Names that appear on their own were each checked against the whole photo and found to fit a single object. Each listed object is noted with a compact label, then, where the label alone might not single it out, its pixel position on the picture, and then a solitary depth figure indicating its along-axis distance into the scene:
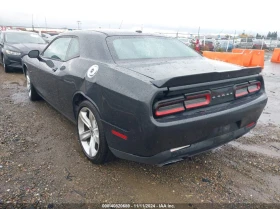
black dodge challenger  2.02
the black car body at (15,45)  7.71
